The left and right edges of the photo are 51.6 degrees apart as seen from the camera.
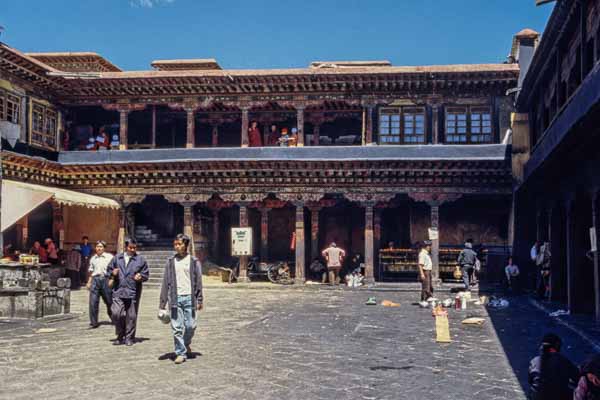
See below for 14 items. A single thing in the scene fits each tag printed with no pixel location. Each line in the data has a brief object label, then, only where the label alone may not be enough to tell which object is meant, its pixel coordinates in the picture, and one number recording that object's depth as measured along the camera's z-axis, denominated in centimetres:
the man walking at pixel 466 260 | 1756
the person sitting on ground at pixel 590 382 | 410
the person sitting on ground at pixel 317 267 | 2223
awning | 1678
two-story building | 2066
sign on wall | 2109
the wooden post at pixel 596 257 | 1064
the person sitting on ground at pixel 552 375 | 478
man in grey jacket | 780
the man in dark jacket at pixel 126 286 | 914
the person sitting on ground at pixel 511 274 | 1855
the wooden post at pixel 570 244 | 1240
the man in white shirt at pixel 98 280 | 1102
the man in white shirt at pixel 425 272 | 1491
